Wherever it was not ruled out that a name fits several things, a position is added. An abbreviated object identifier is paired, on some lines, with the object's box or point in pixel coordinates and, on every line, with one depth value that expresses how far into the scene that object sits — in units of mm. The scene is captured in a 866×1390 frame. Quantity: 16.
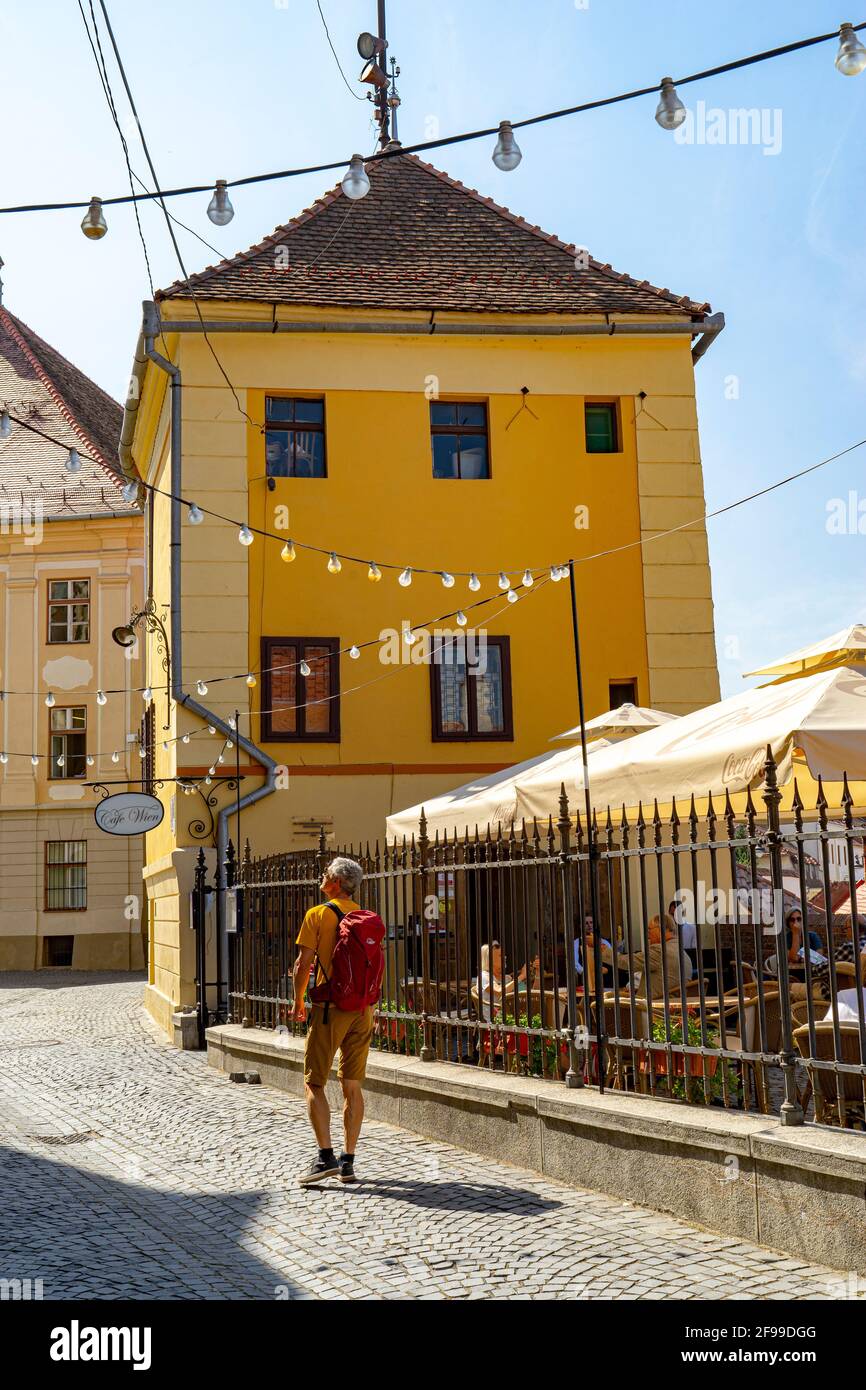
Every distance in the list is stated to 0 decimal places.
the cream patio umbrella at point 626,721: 13664
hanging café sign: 17531
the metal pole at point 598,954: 7824
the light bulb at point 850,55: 6605
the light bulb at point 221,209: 7898
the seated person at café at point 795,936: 12227
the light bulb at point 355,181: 7473
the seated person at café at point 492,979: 9172
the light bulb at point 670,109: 7105
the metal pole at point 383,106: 23344
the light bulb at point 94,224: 8172
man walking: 8344
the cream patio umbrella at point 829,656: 10414
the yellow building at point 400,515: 18562
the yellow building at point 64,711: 36281
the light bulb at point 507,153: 7461
